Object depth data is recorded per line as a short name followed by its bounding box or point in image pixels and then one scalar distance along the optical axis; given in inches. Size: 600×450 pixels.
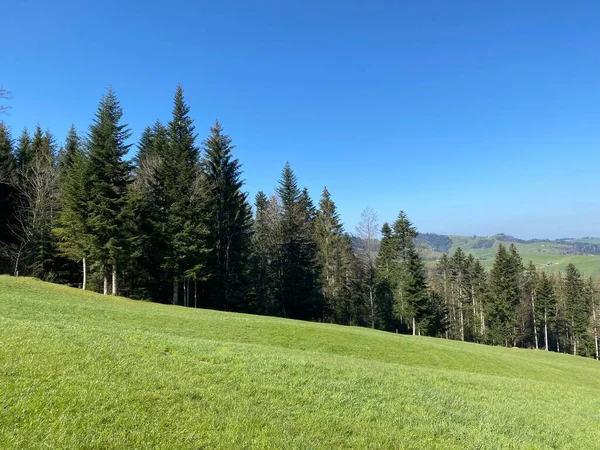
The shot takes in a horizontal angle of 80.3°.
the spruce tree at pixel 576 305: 2534.4
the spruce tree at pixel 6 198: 1360.7
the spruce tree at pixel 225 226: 1461.6
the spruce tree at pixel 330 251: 1963.6
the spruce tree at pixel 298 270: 1717.5
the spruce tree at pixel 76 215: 1157.7
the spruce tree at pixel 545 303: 2509.0
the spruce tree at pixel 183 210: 1282.0
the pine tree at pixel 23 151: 1520.7
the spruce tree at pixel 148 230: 1205.1
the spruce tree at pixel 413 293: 1915.6
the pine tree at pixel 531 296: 2587.4
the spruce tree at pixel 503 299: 2324.1
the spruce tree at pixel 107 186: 1138.7
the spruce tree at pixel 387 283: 2148.1
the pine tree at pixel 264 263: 1787.6
